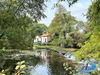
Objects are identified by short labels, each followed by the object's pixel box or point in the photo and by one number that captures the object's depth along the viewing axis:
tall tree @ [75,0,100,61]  3.56
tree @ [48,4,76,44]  30.20
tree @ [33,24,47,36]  66.78
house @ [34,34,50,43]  58.59
